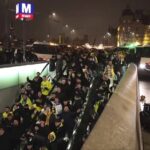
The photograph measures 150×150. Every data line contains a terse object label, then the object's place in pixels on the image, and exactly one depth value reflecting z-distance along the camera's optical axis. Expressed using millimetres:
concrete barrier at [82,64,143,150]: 2983
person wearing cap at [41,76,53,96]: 6967
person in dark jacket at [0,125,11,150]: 4455
